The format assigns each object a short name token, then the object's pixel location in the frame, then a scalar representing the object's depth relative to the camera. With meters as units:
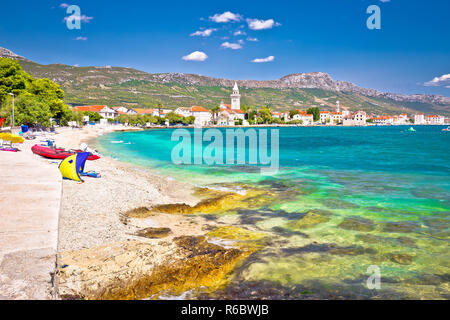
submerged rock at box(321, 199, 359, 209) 15.11
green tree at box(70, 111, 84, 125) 96.20
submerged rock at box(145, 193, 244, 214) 13.13
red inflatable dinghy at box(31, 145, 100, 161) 24.72
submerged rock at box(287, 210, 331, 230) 11.91
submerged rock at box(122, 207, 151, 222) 11.91
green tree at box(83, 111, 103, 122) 132.09
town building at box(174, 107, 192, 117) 178.25
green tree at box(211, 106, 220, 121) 175.50
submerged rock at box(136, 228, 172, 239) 9.56
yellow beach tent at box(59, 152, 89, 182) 16.20
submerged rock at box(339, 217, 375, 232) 11.89
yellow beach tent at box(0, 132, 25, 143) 31.99
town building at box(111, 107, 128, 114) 163.88
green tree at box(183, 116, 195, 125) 160.56
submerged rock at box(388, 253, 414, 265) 9.07
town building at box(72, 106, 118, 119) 143.50
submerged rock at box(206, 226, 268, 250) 9.58
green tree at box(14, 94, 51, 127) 49.91
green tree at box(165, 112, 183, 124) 154.88
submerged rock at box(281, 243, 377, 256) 9.39
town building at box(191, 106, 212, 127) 172.00
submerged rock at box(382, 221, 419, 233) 11.83
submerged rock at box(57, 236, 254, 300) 6.21
